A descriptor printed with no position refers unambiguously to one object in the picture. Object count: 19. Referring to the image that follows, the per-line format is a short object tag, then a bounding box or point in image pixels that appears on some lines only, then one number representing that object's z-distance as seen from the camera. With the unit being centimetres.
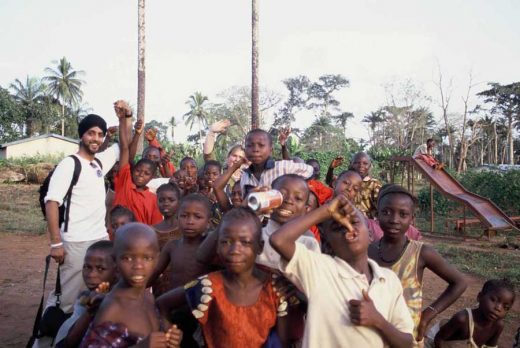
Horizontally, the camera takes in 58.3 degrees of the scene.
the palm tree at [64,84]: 4784
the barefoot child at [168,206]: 371
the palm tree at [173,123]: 6456
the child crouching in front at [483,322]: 334
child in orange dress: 206
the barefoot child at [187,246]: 264
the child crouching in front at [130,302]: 200
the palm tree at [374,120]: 4523
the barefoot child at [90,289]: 218
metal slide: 1071
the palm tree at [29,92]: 4409
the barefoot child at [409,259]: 250
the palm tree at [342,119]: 4803
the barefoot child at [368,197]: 417
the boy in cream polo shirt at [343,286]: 195
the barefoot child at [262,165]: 343
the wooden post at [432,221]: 1157
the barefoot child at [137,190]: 424
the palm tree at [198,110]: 5231
